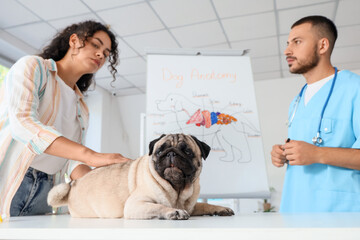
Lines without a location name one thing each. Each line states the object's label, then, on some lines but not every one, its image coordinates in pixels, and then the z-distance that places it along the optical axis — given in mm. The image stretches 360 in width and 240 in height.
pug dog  1130
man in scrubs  1360
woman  1117
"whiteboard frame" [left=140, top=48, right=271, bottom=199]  2326
